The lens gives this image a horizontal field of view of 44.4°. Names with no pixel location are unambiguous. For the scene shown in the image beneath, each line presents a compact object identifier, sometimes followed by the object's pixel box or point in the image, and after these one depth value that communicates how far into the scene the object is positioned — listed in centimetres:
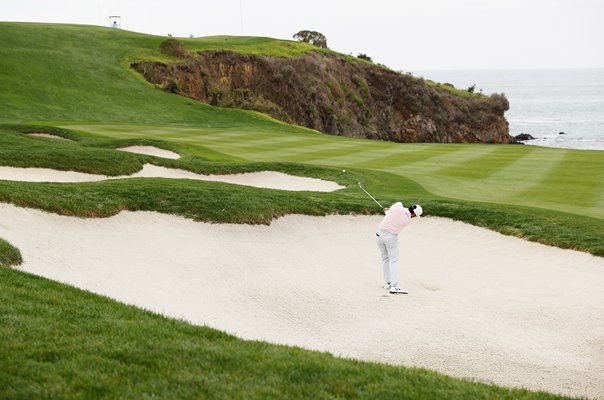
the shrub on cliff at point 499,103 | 8625
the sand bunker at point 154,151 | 2912
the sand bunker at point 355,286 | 1072
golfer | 1370
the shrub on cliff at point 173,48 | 6721
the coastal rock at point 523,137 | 10360
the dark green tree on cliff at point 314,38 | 9725
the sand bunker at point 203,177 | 2114
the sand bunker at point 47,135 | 3202
